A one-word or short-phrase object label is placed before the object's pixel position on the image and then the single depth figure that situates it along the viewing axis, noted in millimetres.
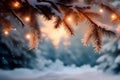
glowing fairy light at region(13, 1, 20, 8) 2625
